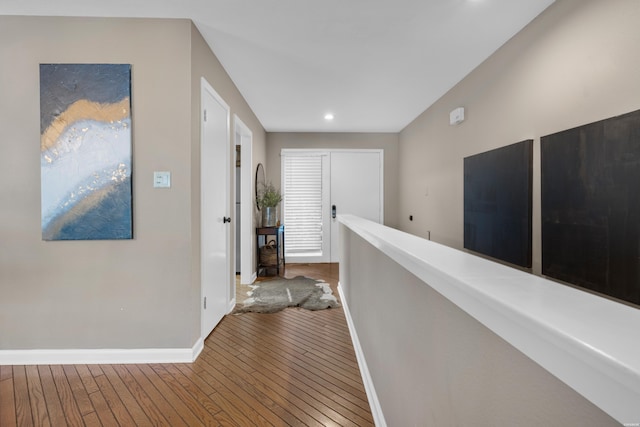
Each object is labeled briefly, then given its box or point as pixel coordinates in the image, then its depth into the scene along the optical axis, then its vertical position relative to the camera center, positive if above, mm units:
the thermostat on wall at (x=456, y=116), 3014 +953
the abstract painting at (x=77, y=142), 2039 +452
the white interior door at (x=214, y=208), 2344 -4
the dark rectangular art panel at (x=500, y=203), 2076 +34
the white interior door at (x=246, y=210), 3994 -33
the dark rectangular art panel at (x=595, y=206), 1371 +4
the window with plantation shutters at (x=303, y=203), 5285 +79
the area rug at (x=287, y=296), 3102 -1026
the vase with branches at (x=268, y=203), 4492 +68
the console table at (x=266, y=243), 4312 -543
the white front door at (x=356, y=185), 5344 +402
